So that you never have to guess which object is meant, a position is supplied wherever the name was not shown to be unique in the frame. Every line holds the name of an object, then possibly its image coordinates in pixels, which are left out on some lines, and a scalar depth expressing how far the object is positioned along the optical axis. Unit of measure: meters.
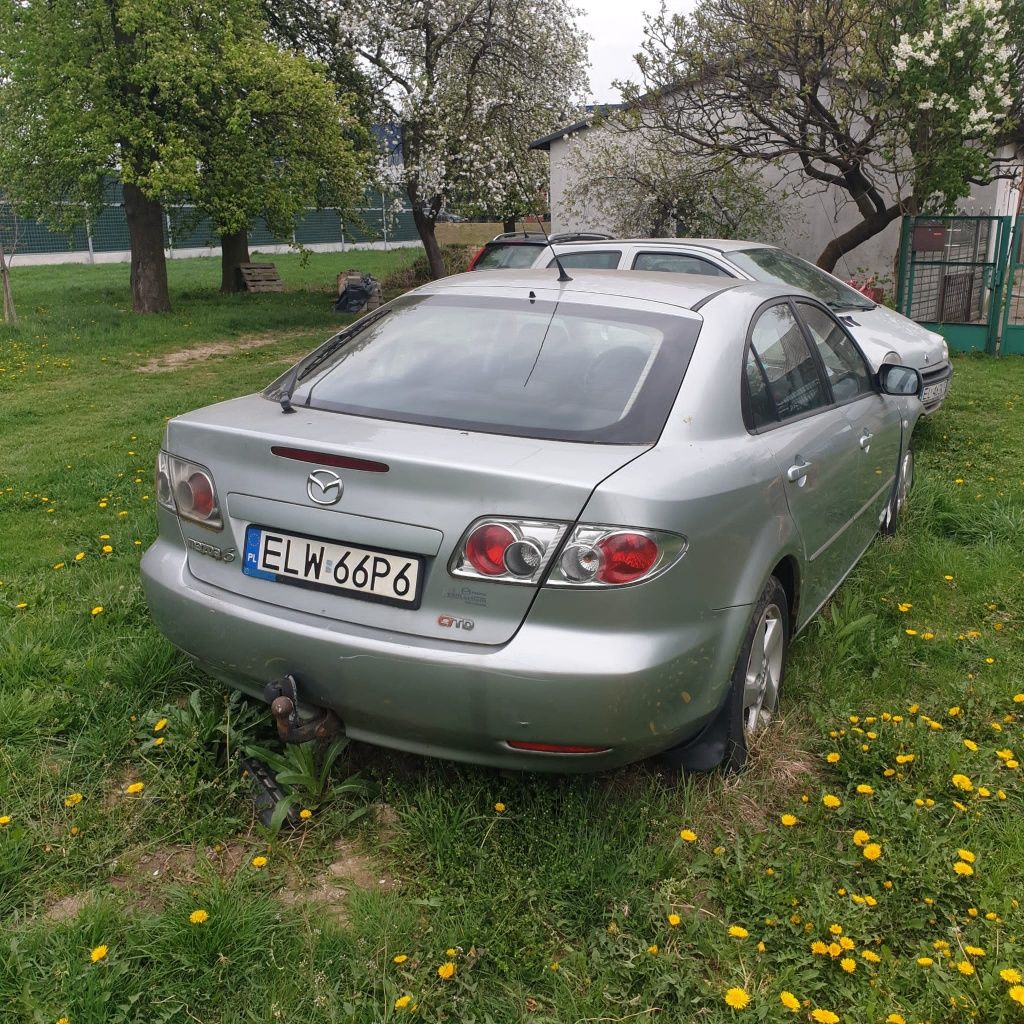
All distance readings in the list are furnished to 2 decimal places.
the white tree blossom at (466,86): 19.08
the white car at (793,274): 7.12
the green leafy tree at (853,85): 11.39
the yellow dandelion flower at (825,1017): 2.17
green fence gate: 11.47
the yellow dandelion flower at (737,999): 2.19
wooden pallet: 21.25
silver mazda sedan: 2.42
